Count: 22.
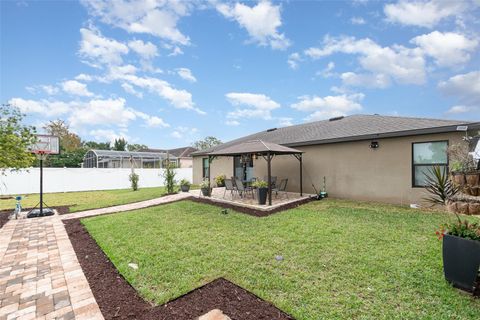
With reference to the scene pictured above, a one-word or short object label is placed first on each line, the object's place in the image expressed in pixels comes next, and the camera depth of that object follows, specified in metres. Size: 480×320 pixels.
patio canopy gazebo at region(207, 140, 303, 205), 7.99
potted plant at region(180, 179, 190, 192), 12.71
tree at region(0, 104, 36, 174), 6.90
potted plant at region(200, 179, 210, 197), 10.51
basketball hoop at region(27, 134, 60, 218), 7.81
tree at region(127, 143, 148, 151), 50.81
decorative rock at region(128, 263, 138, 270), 3.64
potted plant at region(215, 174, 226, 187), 13.58
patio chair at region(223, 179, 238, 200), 9.73
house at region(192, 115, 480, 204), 7.36
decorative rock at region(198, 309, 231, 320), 2.38
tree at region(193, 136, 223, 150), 48.08
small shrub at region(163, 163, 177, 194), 12.21
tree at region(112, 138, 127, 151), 41.12
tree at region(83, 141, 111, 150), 41.86
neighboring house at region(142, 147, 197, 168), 31.28
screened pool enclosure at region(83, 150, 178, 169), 21.61
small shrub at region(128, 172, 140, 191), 15.90
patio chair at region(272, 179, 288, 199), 10.02
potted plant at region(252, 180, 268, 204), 8.16
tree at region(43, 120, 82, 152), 31.05
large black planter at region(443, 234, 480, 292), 2.81
